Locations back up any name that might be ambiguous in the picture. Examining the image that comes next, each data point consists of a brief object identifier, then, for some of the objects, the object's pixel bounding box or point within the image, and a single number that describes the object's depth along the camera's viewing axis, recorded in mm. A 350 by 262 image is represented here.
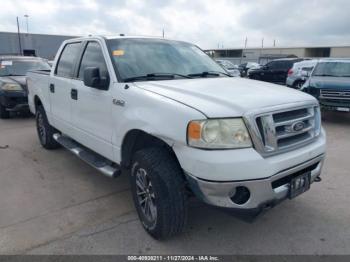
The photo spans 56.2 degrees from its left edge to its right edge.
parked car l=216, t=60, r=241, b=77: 21362
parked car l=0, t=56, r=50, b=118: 8805
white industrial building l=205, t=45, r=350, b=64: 44875
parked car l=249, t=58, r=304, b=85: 18297
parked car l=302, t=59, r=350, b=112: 8469
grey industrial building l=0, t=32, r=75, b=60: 40406
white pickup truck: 2486
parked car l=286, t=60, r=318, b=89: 12860
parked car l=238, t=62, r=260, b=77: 28856
